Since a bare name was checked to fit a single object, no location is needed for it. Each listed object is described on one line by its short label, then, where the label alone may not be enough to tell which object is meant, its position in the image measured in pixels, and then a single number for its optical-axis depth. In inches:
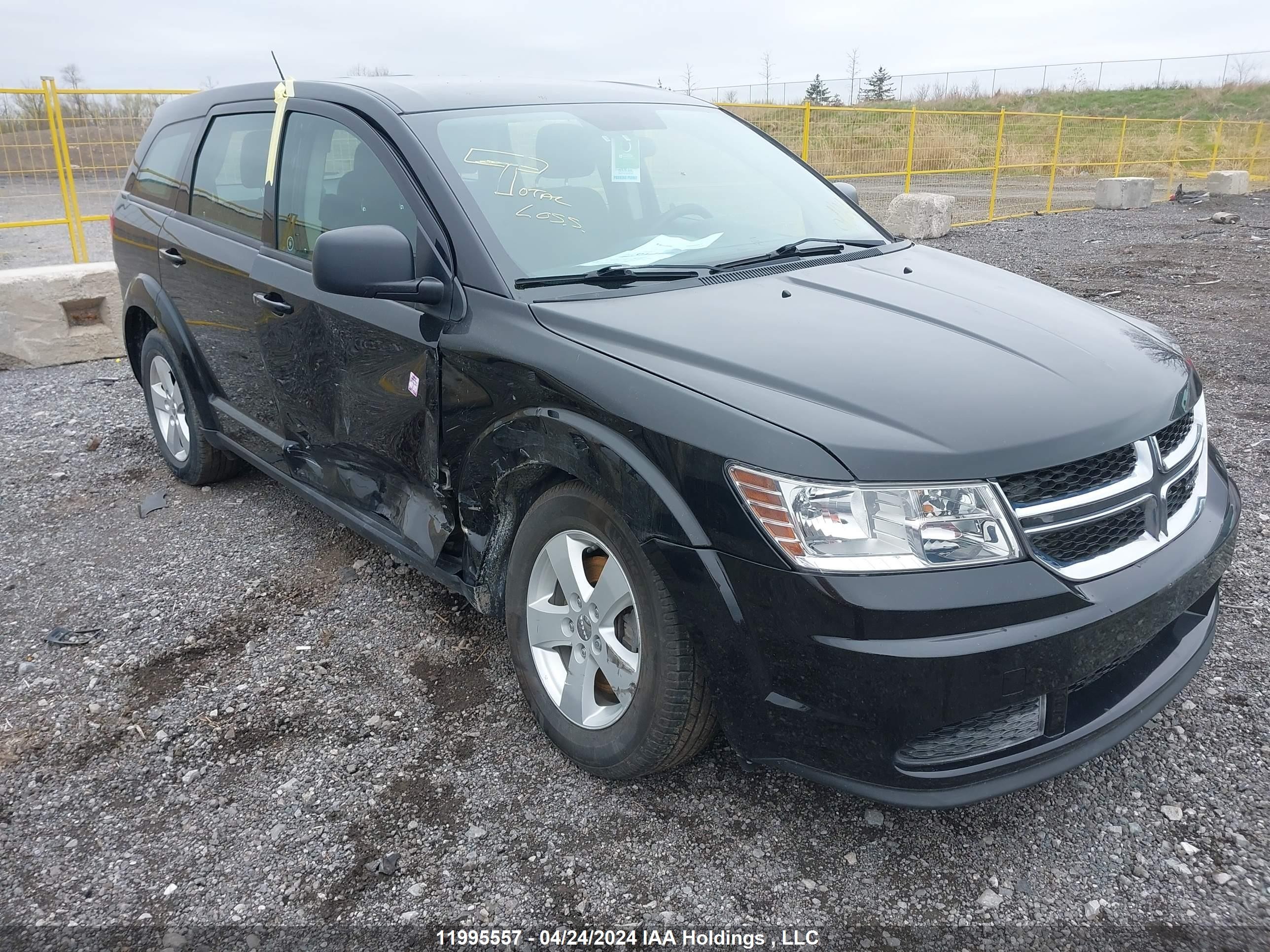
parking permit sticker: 122.5
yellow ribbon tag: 137.6
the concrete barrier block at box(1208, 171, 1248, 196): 858.1
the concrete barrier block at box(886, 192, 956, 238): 536.4
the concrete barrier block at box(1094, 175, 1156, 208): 737.6
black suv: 74.8
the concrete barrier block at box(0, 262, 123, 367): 279.0
